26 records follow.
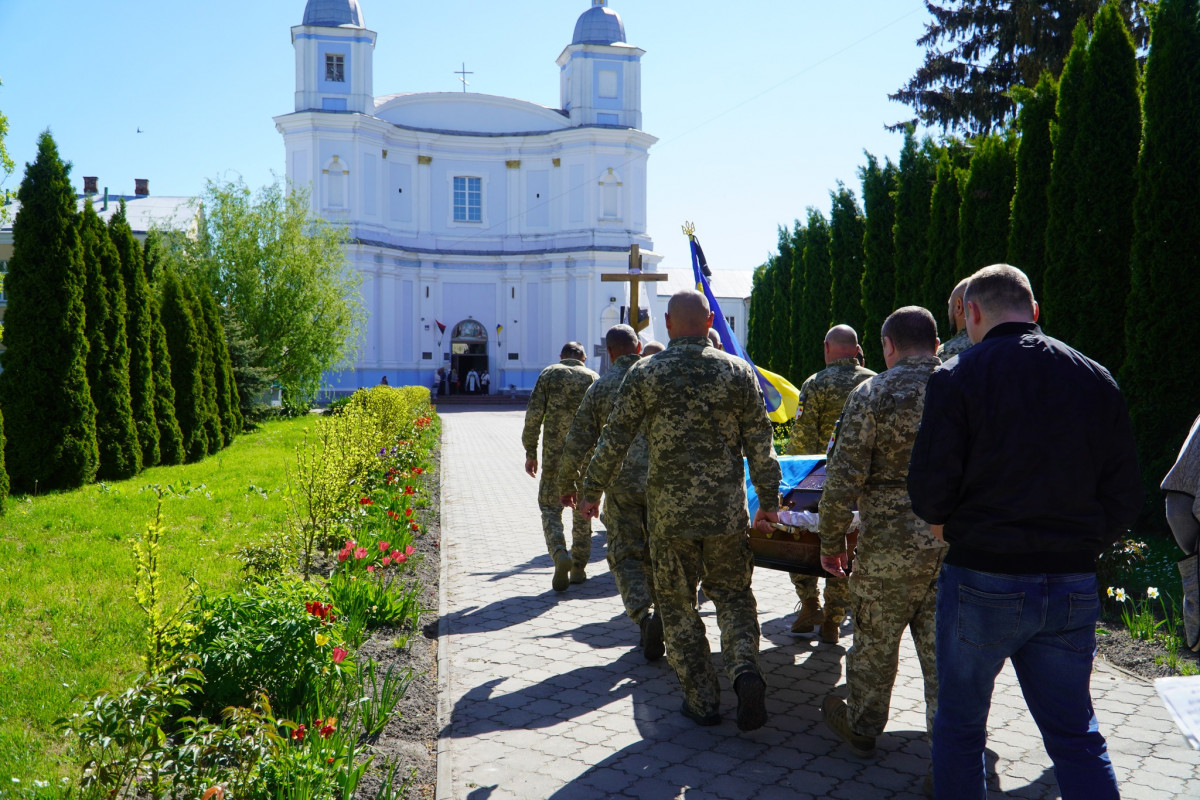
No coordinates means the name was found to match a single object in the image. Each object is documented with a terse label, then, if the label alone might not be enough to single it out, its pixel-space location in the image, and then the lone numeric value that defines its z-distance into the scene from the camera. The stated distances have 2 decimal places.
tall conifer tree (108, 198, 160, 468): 14.22
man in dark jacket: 2.87
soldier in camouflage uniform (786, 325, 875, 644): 5.85
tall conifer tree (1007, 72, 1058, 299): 10.54
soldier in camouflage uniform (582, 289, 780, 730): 4.46
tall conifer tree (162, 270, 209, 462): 16.44
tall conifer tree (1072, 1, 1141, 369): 9.44
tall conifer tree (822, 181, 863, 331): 18.36
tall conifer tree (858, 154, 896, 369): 15.47
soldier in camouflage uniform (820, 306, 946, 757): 3.90
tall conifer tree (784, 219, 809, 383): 21.84
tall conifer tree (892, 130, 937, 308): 14.26
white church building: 42.85
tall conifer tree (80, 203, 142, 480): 13.03
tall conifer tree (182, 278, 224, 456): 17.70
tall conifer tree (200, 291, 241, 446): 19.88
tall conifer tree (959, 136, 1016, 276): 11.64
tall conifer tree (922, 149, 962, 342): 13.03
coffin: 4.66
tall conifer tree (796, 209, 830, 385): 20.58
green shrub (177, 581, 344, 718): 4.04
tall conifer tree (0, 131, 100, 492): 11.82
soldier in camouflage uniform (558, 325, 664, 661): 5.54
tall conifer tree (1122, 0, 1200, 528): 8.49
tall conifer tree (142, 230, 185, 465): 15.08
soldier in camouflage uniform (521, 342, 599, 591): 7.85
